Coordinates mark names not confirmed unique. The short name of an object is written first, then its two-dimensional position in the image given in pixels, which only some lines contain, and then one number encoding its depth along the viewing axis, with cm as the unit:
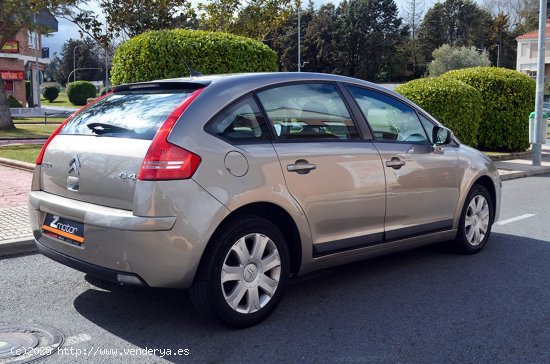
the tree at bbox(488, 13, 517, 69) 8881
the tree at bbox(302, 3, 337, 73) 8644
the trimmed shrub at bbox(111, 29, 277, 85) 1153
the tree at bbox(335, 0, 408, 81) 8575
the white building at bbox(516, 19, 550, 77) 7225
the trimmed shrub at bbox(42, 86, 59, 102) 6419
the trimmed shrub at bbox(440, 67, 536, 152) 1585
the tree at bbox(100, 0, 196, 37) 1806
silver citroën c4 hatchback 376
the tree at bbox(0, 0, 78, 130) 2030
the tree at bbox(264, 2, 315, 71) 8650
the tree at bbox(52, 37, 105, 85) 10406
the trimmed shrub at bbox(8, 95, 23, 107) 4538
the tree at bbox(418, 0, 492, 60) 9088
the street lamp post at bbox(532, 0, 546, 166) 1397
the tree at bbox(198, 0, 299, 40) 2105
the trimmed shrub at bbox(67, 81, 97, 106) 5353
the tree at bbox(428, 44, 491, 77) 6976
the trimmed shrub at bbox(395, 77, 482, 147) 1376
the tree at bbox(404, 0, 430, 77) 9019
